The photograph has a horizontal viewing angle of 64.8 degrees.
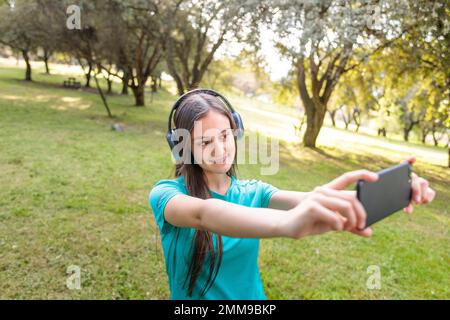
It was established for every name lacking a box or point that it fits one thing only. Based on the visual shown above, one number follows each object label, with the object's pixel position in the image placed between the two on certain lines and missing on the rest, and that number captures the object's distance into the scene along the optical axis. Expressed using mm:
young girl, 1382
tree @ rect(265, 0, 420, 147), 8883
